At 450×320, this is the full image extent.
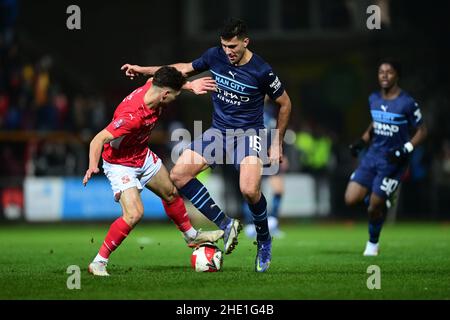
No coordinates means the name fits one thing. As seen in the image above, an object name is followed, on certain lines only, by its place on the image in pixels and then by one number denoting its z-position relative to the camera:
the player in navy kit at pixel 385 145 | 23.43
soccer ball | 18.39
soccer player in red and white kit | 17.75
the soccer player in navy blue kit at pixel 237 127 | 18.39
